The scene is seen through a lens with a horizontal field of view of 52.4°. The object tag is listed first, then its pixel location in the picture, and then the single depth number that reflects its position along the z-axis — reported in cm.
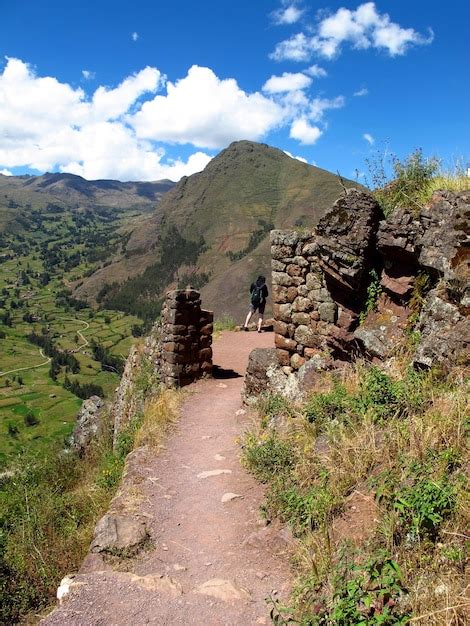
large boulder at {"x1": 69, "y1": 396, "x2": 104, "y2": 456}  1655
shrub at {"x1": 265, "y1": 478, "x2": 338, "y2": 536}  515
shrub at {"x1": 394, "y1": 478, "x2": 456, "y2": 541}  415
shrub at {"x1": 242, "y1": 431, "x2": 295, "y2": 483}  681
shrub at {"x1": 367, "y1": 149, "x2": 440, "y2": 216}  851
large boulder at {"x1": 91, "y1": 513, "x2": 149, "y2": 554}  583
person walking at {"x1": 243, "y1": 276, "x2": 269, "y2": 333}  1780
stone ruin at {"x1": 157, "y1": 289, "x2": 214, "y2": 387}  1316
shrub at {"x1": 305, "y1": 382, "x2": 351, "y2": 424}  692
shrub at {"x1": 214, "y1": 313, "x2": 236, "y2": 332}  2153
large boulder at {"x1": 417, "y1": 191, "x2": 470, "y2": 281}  682
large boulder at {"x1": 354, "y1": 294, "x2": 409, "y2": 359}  776
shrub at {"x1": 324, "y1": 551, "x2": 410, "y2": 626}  354
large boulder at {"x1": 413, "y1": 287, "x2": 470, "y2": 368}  624
